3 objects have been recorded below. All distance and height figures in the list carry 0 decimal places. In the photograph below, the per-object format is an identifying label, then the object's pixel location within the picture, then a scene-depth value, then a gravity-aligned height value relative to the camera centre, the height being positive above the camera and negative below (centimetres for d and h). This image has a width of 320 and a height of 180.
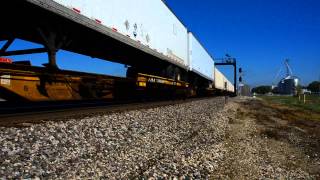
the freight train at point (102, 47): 673 +193
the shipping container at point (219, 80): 3559 +219
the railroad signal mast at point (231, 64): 5019 +590
